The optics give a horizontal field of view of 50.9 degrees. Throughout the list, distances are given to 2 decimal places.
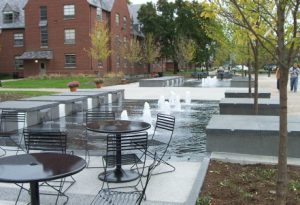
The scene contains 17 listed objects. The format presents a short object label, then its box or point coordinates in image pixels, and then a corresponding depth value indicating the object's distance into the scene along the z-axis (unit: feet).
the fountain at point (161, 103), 44.26
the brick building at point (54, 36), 118.88
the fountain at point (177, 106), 43.49
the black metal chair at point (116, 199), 12.12
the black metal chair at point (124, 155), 15.34
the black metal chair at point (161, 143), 18.64
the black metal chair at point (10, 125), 22.63
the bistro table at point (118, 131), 15.92
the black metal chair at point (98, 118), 20.66
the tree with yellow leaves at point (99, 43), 106.12
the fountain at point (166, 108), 41.00
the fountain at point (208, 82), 91.12
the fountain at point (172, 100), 49.06
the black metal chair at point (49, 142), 15.32
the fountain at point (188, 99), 50.04
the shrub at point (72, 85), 59.59
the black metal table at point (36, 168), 10.01
